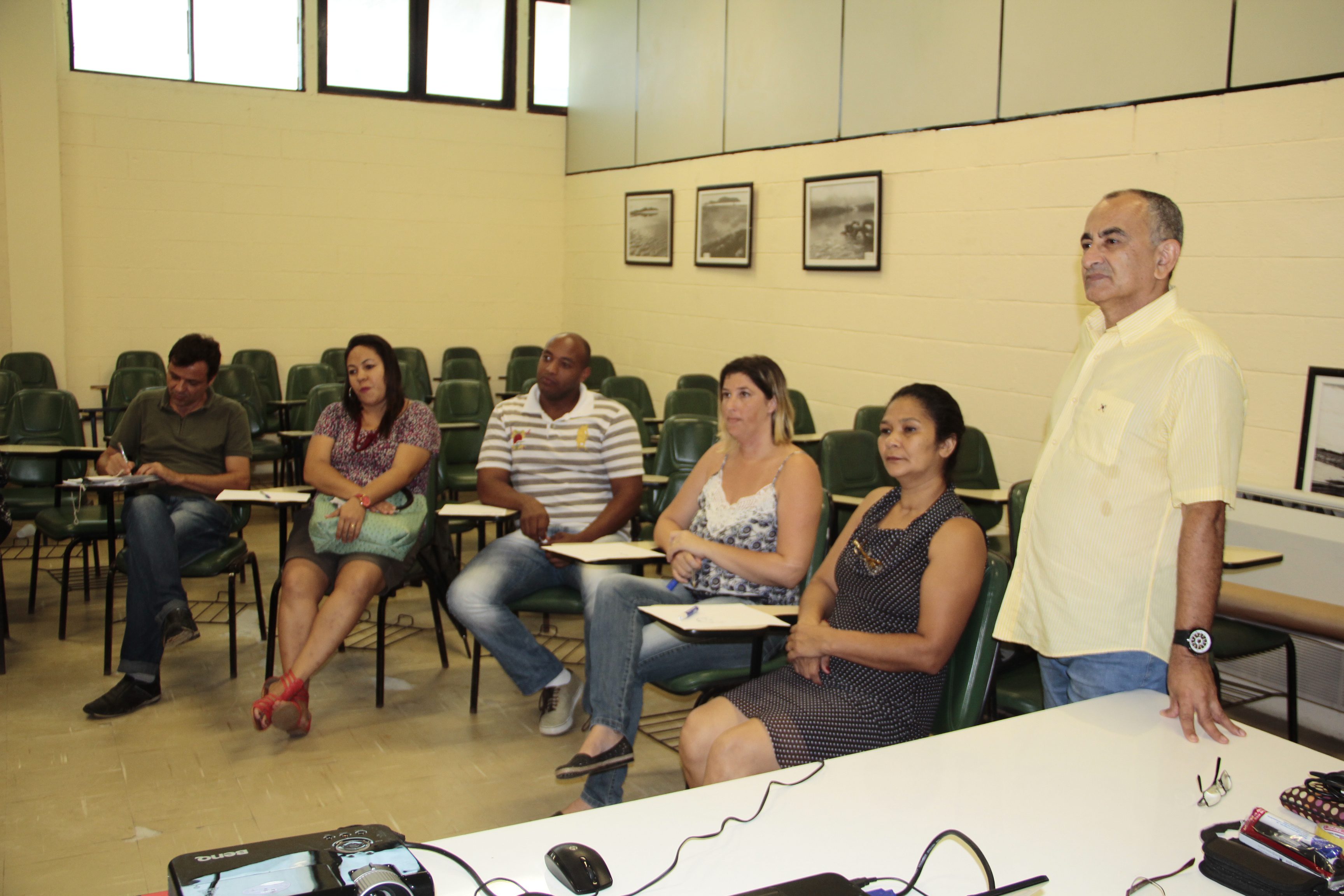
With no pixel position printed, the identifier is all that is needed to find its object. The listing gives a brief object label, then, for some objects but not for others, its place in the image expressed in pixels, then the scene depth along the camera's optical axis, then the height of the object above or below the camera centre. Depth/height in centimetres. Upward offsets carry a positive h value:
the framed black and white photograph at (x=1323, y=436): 350 -29
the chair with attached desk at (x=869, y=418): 484 -38
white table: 132 -67
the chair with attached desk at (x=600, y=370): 772 -32
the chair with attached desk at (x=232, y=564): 376 -90
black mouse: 125 -65
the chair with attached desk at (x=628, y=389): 641 -37
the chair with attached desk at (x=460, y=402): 563 -43
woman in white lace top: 269 -61
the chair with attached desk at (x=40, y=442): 448 -60
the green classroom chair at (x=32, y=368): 687 -39
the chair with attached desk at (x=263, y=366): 762 -36
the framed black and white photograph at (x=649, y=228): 749 +73
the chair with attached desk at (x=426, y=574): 364 -91
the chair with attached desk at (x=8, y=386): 577 -42
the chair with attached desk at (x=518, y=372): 755 -34
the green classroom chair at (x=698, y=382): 644 -32
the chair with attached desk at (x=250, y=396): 623 -48
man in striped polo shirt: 354 -50
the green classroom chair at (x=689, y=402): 532 -37
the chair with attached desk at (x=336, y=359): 767 -30
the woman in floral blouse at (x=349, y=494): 336 -60
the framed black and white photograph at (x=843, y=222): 550 +60
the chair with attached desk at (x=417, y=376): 714 -40
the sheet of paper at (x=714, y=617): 231 -65
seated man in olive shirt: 356 -64
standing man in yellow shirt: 184 -26
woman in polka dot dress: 218 -65
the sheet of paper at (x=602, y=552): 292 -64
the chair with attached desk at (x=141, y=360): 723 -33
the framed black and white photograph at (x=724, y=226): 659 +67
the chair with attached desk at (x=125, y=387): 604 -43
